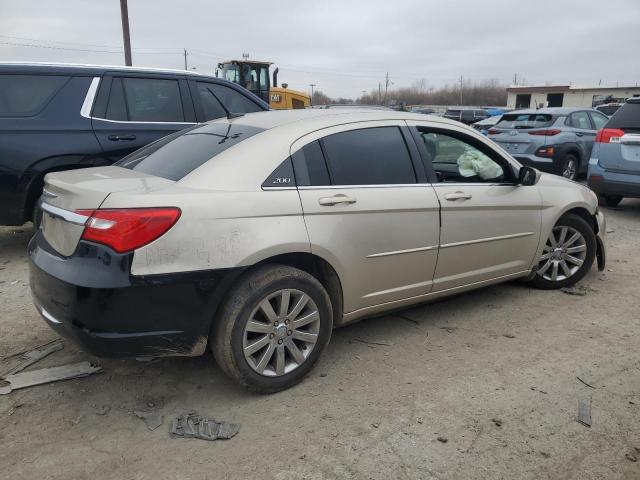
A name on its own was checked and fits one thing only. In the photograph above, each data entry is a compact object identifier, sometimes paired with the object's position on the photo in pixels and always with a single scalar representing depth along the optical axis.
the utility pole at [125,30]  18.33
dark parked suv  4.96
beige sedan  2.59
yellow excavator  17.06
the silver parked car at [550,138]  9.88
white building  55.41
